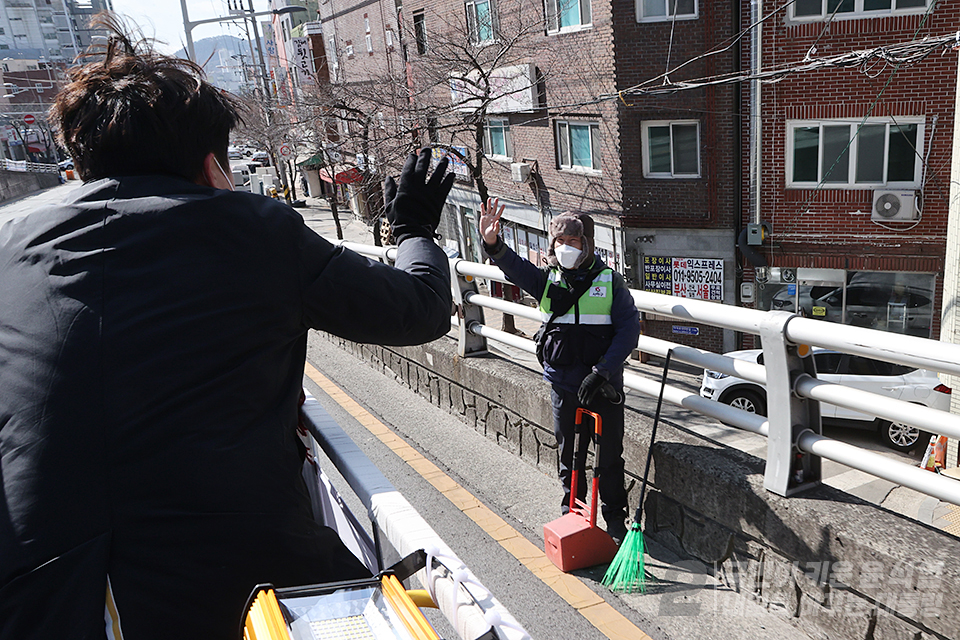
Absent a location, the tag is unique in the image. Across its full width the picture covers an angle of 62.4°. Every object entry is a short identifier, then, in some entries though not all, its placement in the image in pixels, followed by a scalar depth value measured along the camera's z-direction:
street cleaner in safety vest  4.11
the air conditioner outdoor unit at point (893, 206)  17.88
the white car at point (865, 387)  14.13
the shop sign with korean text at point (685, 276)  20.83
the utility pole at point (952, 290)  9.55
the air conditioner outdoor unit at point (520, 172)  24.41
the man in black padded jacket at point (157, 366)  1.30
